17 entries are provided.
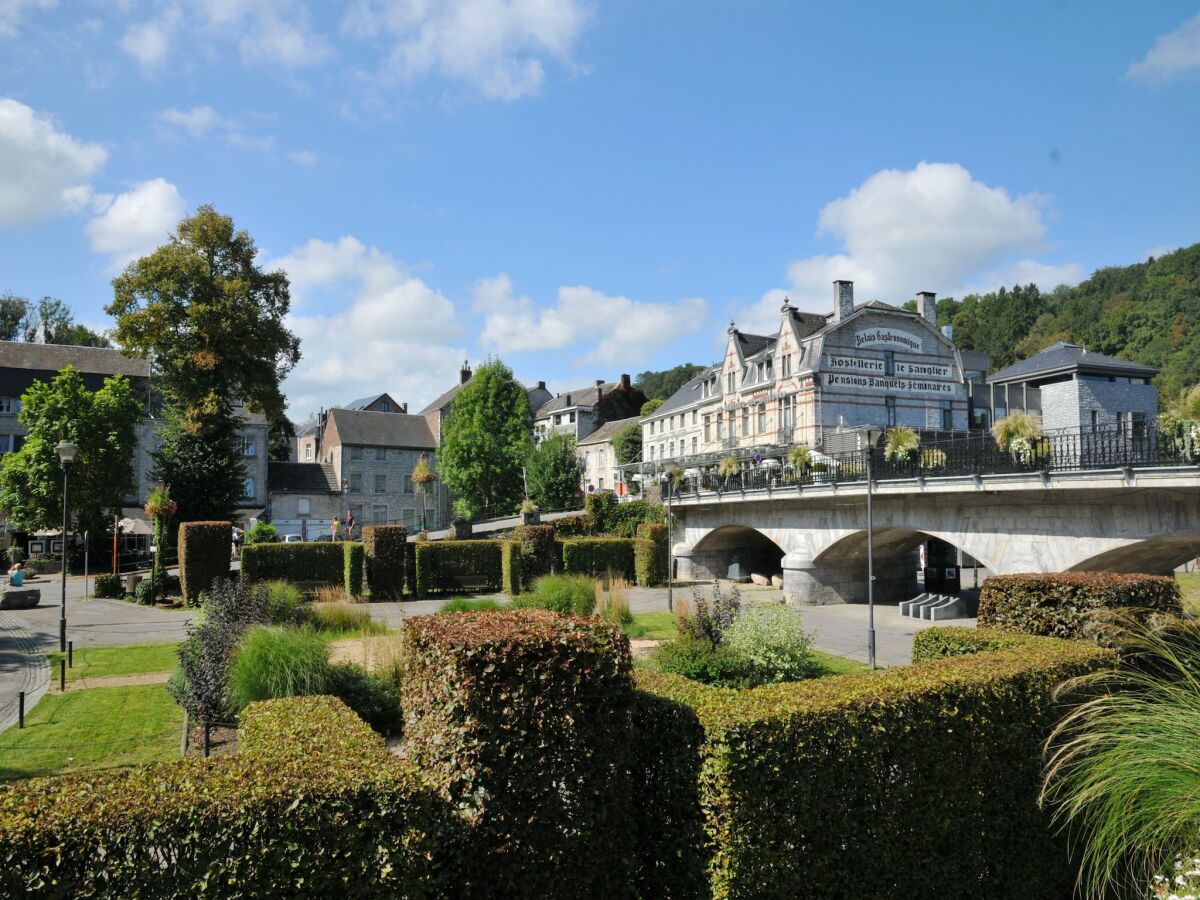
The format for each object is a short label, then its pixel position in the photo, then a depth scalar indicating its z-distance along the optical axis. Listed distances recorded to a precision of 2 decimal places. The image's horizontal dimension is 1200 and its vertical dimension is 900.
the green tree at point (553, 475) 53.19
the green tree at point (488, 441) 53.00
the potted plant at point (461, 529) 36.44
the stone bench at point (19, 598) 25.55
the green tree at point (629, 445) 68.31
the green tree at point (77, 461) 37.72
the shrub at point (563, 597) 19.75
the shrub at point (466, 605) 17.45
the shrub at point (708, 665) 12.67
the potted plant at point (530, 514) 38.34
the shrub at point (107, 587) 27.72
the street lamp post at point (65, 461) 17.39
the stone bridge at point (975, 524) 16.42
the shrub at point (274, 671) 9.79
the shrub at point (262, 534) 36.91
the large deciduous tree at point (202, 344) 33.03
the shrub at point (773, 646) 13.14
